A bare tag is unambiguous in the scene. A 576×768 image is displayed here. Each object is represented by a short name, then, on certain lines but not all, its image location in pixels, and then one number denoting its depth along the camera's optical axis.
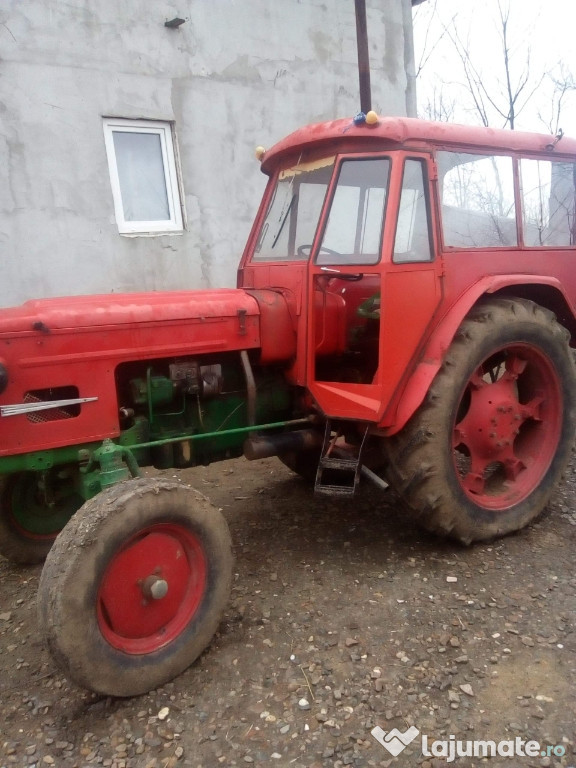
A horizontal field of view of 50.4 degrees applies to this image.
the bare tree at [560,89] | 10.12
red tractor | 2.24
